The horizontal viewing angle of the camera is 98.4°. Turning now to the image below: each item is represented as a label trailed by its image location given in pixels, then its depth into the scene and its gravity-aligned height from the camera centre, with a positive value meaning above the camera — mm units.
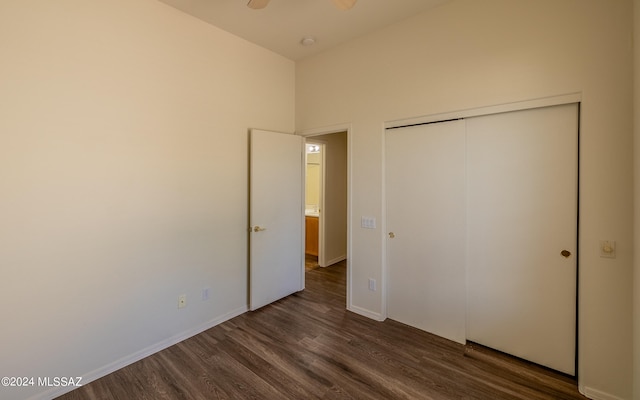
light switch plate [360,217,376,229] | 2980 -243
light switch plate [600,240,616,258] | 1821 -303
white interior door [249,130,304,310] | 3146 -205
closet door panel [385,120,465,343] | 2516 -249
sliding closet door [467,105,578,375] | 2047 -249
